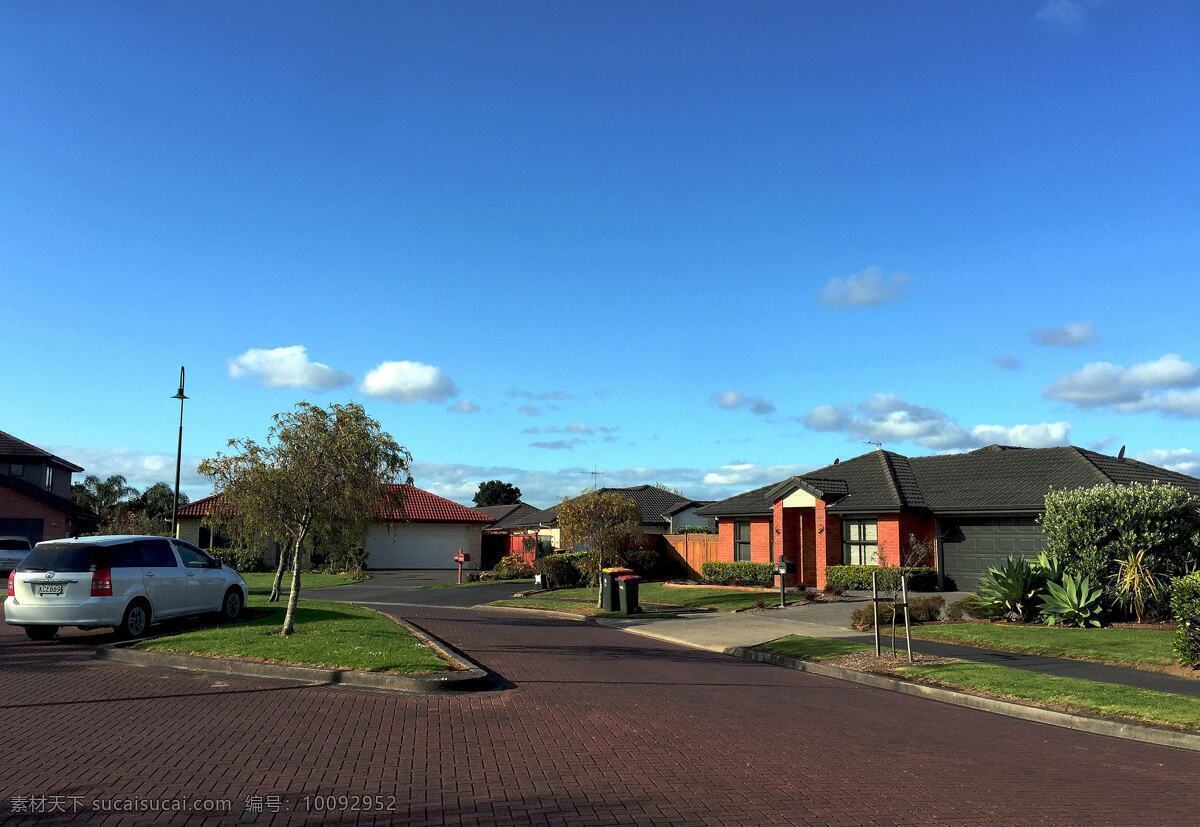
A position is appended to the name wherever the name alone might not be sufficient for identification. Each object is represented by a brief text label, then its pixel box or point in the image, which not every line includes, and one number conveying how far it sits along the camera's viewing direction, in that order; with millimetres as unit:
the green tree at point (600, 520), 26453
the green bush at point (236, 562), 42288
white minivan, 13438
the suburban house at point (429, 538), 49156
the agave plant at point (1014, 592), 19188
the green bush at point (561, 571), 34156
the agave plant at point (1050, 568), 19297
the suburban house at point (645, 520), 44781
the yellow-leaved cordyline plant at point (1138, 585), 18281
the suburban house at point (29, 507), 39500
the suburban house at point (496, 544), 51500
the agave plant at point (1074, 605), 18141
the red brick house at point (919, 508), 27062
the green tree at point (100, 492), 59438
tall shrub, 18688
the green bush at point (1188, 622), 13227
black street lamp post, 25603
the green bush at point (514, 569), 39906
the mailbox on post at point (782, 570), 23953
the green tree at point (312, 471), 13609
